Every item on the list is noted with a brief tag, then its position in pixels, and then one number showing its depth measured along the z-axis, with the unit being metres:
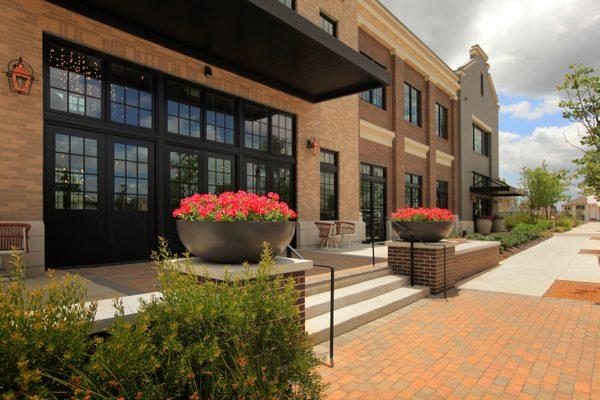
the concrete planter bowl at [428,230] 7.43
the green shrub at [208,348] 1.84
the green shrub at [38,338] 1.59
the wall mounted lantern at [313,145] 11.43
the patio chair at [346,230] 11.27
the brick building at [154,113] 6.10
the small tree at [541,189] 32.62
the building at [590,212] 76.19
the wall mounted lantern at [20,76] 5.80
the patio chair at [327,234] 10.77
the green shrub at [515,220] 27.70
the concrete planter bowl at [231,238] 3.26
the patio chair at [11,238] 5.43
